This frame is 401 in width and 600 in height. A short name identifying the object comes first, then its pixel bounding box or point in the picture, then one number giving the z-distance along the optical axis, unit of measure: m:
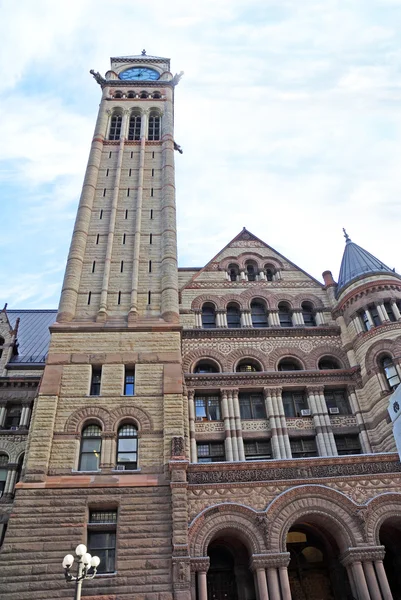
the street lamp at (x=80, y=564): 13.48
